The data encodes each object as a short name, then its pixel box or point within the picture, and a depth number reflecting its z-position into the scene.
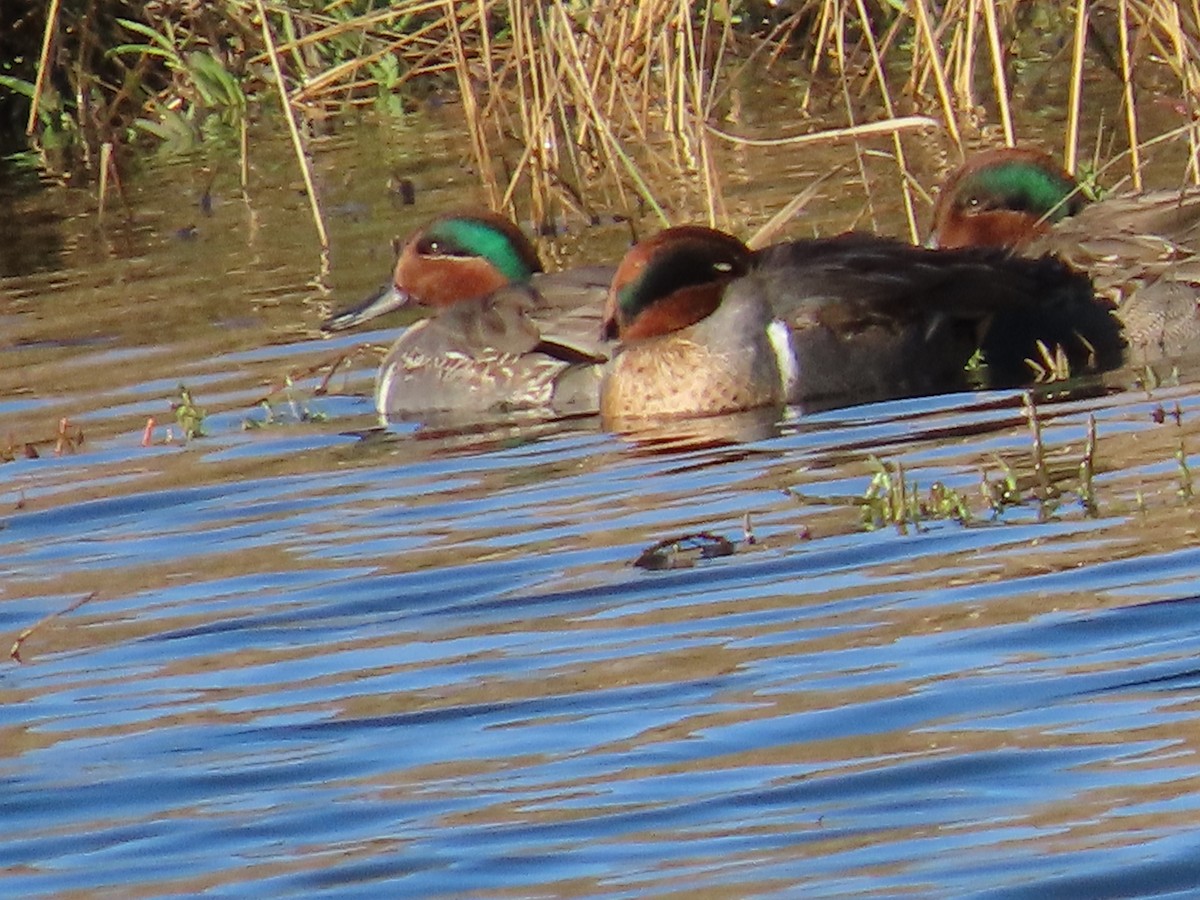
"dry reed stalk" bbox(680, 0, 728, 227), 18.09
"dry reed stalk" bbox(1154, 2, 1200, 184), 17.48
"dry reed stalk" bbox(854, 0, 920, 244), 18.78
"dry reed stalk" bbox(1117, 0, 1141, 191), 17.67
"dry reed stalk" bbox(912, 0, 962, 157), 18.34
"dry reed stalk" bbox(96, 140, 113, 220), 25.36
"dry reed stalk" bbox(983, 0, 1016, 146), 17.94
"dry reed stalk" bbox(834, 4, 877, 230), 18.33
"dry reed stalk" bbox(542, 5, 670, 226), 19.09
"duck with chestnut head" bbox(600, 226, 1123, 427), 15.71
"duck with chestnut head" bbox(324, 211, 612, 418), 17.16
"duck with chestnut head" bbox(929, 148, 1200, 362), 16.03
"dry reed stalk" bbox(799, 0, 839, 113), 23.11
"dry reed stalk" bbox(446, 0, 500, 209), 20.36
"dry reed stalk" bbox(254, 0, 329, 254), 20.64
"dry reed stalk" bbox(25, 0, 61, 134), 23.39
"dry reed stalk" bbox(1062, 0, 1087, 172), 17.41
